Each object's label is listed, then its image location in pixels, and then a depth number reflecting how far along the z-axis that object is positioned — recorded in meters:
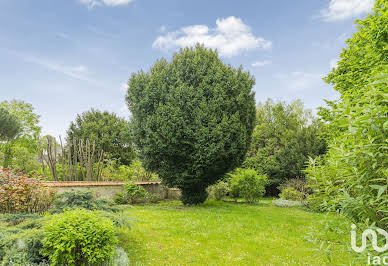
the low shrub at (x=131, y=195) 12.41
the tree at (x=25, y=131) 19.14
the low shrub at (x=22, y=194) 5.75
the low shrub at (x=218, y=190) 15.48
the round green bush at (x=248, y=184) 14.51
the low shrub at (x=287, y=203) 13.95
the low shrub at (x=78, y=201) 5.87
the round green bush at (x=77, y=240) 3.68
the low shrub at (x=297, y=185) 15.48
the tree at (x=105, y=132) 26.42
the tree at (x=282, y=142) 19.89
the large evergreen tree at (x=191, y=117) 10.73
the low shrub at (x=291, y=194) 15.07
